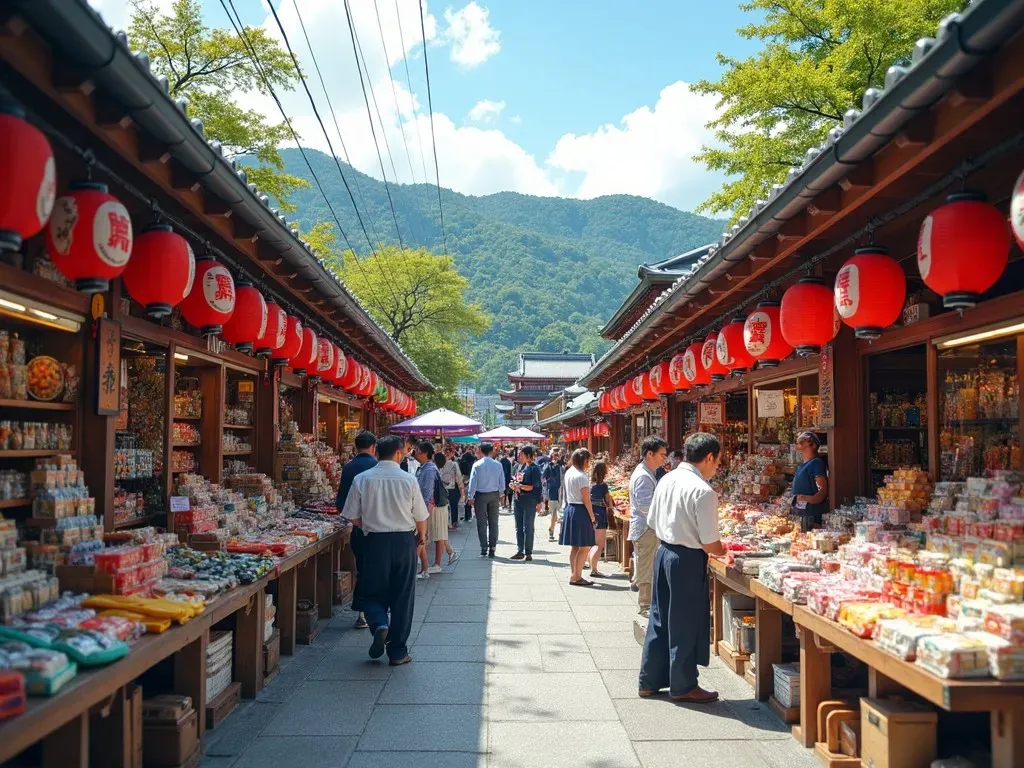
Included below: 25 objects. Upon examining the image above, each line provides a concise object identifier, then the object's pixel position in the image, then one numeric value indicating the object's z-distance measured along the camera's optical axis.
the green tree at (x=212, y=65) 20.98
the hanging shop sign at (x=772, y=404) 10.48
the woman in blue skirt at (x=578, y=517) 11.48
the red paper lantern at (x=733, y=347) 8.92
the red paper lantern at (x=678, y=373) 11.54
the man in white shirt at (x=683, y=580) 6.23
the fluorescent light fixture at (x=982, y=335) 5.56
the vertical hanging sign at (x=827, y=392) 7.68
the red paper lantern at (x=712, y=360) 9.72
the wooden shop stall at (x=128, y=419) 3.75
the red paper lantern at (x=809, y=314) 6.66
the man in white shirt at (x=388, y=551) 7.55
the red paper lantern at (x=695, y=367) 10.60
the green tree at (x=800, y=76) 16.41
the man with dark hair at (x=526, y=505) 14.18
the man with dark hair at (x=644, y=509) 9.55
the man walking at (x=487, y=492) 14.80
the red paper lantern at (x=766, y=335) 7.53
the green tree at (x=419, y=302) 37.53
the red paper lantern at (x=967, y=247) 4.35
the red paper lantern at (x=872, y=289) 5.43
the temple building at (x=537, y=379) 63.19
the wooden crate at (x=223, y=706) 5.80
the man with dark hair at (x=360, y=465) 9.09
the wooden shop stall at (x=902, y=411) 3.90
